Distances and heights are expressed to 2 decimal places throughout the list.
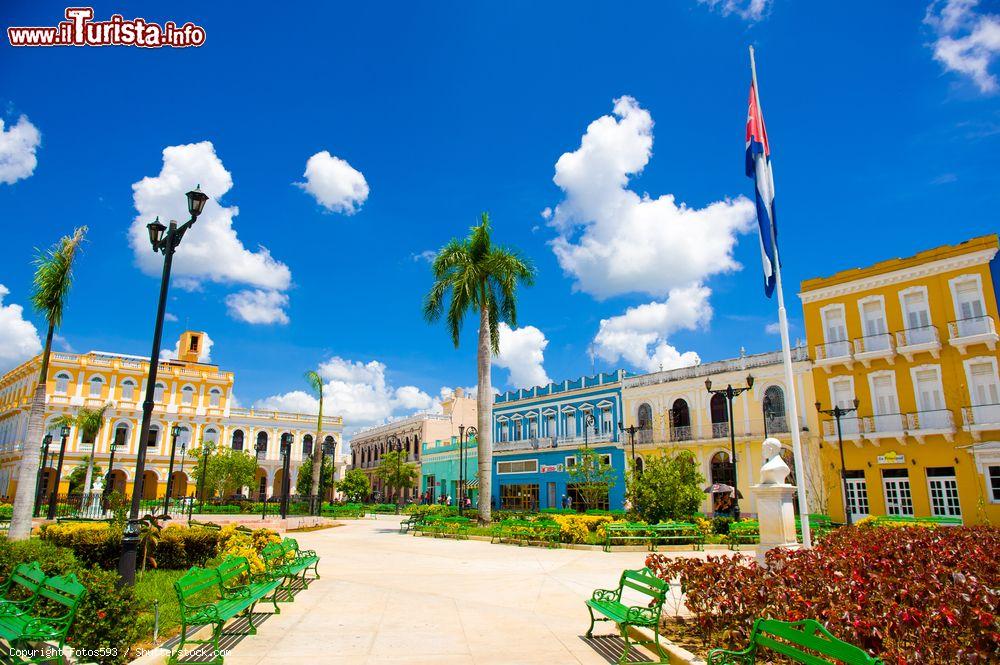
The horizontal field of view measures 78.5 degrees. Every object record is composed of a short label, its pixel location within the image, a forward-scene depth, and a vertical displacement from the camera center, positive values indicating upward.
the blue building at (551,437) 37.31 +2.58
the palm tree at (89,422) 43.12 +3.99
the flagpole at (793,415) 9.55 +1.01
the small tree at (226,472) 41.16 +0.44
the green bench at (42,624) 4.89 -1.19
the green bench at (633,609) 6.23 -1.39
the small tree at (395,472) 50.62 +0.52
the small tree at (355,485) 51.16 -0.56
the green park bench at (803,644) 3.48 -1.00
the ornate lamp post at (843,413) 20.70 +2.14
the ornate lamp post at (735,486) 19.78 -0.29
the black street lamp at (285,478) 25.24 +0.01
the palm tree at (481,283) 24.44 +7.69
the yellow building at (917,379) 23.67 +3.98
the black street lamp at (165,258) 7.91 +3.20
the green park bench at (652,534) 16.95 -1.55
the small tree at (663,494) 20.20 -0.54
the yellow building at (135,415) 49.03 +5.39
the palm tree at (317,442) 37.45 +2.26
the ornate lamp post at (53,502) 24.28 -0.92
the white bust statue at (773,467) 8.77 +0.14
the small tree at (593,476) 29.71 +0.07
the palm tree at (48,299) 14.00 +4.31
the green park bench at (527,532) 18.42 -1.65
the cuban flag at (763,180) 11.83 +5.69
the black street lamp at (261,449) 56.63 +2.64
